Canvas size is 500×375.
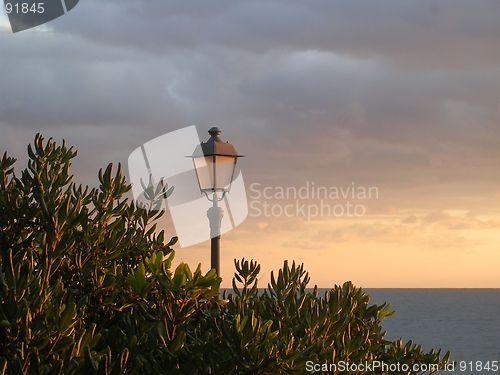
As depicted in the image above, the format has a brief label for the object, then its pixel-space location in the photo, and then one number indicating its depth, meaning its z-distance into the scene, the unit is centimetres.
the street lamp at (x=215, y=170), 1046
